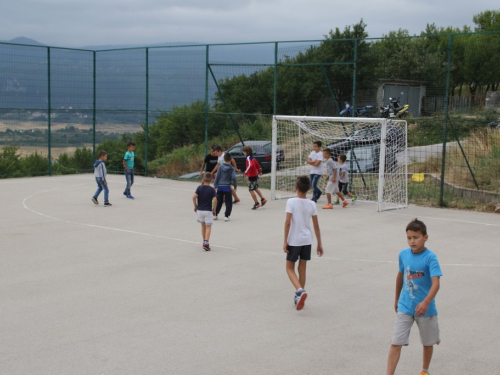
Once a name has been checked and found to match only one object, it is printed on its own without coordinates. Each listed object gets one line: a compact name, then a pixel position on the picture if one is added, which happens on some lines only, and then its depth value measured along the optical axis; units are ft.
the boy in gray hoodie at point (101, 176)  54.49
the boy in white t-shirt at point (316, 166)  55.26
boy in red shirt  54.08
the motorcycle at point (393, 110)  63.93
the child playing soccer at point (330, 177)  55.01
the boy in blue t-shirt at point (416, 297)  18.57
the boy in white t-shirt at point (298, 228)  26.96
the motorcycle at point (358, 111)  64.90
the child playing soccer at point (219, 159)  55.19
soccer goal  56.49
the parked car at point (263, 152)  71.92
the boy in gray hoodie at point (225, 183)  48.65
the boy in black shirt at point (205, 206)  38.24
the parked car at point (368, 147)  58.23
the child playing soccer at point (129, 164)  59.14
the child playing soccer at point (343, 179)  55.88
